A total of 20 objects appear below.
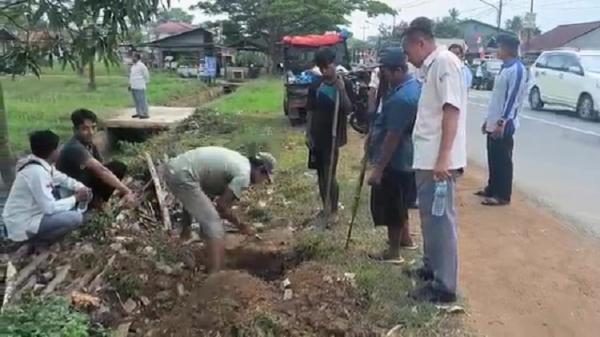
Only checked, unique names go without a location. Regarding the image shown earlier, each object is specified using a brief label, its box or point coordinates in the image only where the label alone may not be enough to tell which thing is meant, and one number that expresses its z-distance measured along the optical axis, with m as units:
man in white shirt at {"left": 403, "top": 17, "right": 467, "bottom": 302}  4.22
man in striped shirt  7.03
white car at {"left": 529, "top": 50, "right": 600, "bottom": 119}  16.95
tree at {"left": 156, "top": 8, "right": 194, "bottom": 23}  84.88
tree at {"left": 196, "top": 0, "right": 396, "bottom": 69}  41.09
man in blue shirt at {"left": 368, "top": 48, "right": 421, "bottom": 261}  5.10
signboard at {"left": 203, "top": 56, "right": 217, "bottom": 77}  36.42
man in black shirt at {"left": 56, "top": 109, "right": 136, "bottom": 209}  6.64
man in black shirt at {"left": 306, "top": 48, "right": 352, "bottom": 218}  6.40
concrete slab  16.31
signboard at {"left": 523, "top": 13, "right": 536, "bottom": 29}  42.69
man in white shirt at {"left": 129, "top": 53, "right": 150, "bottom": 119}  16.34
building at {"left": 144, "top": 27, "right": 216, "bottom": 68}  46.38
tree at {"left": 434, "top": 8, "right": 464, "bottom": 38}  64.50
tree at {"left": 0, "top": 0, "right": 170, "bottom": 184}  5.16
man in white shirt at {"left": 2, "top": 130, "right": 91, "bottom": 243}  5.79
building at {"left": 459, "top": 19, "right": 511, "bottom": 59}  69.00
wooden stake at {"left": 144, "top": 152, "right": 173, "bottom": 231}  7.15
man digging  5.22
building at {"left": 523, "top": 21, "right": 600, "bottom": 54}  51.91
